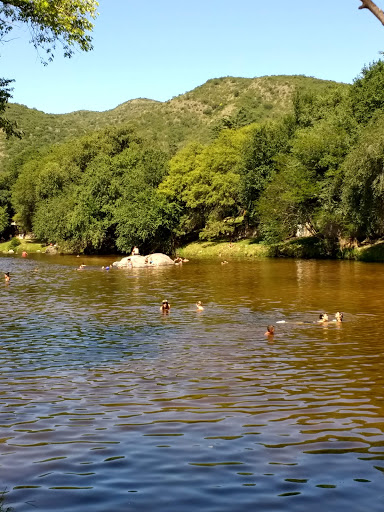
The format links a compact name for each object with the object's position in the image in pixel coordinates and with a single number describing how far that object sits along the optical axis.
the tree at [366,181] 49.22
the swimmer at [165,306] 30.05
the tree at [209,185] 80.75
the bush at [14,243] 115.25
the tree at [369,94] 60.22
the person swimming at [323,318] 25.41
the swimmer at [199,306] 30.23
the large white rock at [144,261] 64.62
